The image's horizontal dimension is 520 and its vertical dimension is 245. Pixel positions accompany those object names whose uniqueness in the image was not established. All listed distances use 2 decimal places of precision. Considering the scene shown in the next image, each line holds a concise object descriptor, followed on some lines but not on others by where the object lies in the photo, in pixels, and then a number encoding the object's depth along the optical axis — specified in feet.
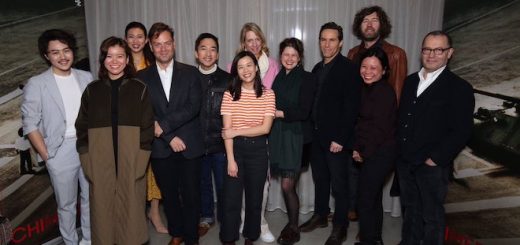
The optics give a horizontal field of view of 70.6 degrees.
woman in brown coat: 7.60
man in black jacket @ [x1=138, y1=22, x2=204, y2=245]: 8.15
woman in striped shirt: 7.93
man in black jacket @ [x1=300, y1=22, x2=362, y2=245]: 8.26
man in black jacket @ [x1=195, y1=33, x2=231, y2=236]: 8.57
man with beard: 9.20
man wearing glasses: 7.25
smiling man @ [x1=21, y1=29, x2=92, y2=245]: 7.86
